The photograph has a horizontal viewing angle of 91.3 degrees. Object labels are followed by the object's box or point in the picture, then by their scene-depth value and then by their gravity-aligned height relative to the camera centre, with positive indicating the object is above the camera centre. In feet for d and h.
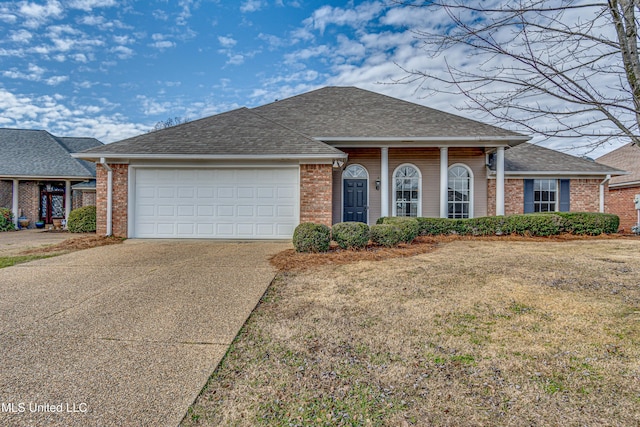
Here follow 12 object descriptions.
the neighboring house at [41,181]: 53.67 +5.63
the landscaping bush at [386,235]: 26.76 -1.76
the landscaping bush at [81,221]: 43.32 -1.11
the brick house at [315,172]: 31.99 +4.92
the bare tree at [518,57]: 8.20 +4.69
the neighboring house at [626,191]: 51.13 +4.22
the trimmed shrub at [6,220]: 50.34 -1.19
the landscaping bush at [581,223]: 33.45 -0.82
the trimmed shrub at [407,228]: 28.40 -1.24
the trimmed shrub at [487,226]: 33.68 -1.20
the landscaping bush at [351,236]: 25.41 -1.76
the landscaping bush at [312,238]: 24.53 -1.93
